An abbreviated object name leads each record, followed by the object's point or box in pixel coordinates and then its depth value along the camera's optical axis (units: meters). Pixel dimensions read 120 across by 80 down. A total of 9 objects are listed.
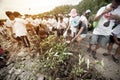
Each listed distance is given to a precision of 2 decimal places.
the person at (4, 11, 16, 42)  1.17
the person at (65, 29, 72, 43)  1.14
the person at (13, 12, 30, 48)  1.18
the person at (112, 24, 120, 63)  1.00
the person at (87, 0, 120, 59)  0.91
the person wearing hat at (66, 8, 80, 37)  1.08
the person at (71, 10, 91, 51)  1.05
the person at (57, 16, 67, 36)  1.22
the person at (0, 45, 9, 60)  1.23
